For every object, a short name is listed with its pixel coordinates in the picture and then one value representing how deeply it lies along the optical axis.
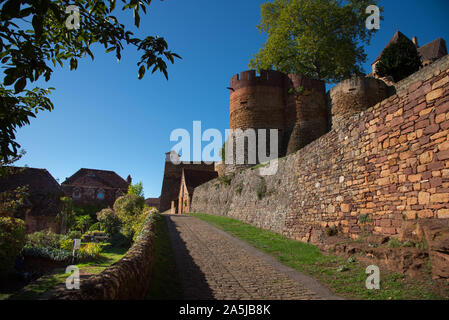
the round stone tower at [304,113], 24.19
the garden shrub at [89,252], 14.84
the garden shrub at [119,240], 18.86
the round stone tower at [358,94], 20.53
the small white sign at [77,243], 13.08
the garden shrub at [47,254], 14.46
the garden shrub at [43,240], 16.41
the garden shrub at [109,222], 22.28
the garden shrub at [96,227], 24.19
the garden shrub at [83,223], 26.52
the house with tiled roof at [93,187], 37.31
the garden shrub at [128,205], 24.09
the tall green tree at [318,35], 26.42
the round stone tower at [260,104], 25.56
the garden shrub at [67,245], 16.53
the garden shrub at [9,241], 11.54
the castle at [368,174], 5.98
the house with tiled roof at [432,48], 34.34
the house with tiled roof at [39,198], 22.16
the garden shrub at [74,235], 20.53
